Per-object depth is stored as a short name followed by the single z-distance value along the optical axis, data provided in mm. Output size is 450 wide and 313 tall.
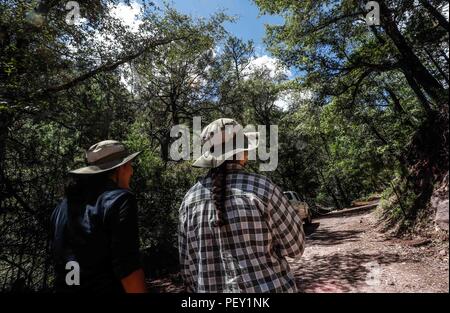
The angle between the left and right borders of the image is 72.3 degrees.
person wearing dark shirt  1795
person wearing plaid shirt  1773
